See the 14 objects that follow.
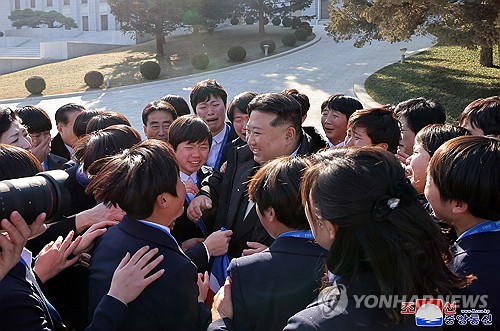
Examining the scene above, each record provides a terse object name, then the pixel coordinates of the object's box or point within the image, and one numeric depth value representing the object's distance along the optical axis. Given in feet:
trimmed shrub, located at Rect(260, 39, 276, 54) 87.45
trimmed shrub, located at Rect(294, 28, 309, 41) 98.74
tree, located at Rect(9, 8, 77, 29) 141.94
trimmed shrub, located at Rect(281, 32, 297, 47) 93.30
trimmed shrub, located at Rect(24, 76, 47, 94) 64.64
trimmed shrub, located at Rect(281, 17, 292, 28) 110.01
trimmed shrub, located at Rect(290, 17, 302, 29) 111.45
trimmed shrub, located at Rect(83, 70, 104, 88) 68.03
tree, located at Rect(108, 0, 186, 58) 80.18
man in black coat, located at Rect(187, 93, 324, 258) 9.34
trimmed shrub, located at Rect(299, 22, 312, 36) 106.29
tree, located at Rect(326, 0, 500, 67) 33.92
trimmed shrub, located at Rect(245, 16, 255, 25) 113.60
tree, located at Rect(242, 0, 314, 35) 99.55
